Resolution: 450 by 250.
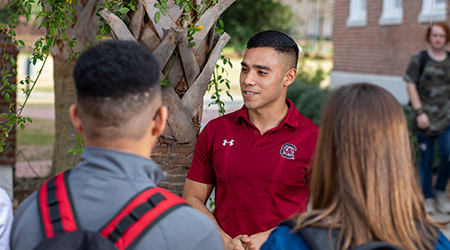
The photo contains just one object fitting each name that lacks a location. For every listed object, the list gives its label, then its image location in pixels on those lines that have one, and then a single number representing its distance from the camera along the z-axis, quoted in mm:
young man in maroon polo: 3070
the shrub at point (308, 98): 11367
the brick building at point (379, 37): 13500
